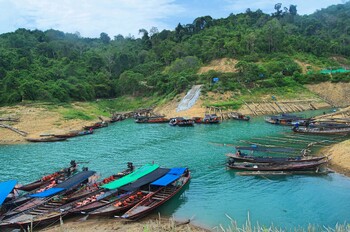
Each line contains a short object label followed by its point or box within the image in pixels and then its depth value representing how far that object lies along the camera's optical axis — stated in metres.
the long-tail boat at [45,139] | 57.12
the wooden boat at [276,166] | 33.16
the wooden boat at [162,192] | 25.30
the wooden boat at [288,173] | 32.87
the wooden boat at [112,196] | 26.39
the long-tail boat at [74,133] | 59.53
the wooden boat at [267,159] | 34.23
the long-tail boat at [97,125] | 67.19
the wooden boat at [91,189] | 28.71
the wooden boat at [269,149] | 38.38
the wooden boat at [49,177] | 33.12
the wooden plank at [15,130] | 60.68
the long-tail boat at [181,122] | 64.81
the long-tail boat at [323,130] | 48.87
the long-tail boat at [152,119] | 71.88
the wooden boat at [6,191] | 26.99
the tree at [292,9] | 184.12
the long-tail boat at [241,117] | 66.06
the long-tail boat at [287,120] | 58.73
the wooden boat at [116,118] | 77.06
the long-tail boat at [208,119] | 65.56
